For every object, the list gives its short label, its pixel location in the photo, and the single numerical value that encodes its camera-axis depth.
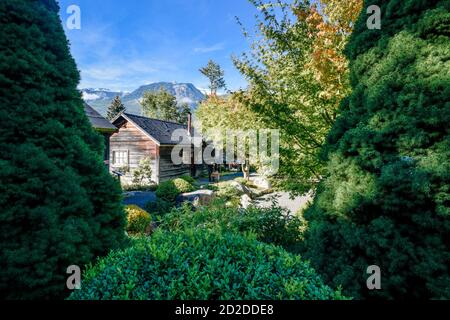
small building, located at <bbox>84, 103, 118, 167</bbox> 13.26
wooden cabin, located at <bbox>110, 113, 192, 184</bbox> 21.52
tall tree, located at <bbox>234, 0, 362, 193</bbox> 5.45
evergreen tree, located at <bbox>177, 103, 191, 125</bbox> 57.04
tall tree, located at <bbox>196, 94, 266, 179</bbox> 11.90
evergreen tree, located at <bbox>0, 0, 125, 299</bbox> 3.07
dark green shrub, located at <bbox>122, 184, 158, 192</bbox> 19.61
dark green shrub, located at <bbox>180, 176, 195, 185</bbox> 21.49
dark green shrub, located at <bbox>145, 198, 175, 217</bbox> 12.05
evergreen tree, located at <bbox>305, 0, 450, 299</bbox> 2.96
